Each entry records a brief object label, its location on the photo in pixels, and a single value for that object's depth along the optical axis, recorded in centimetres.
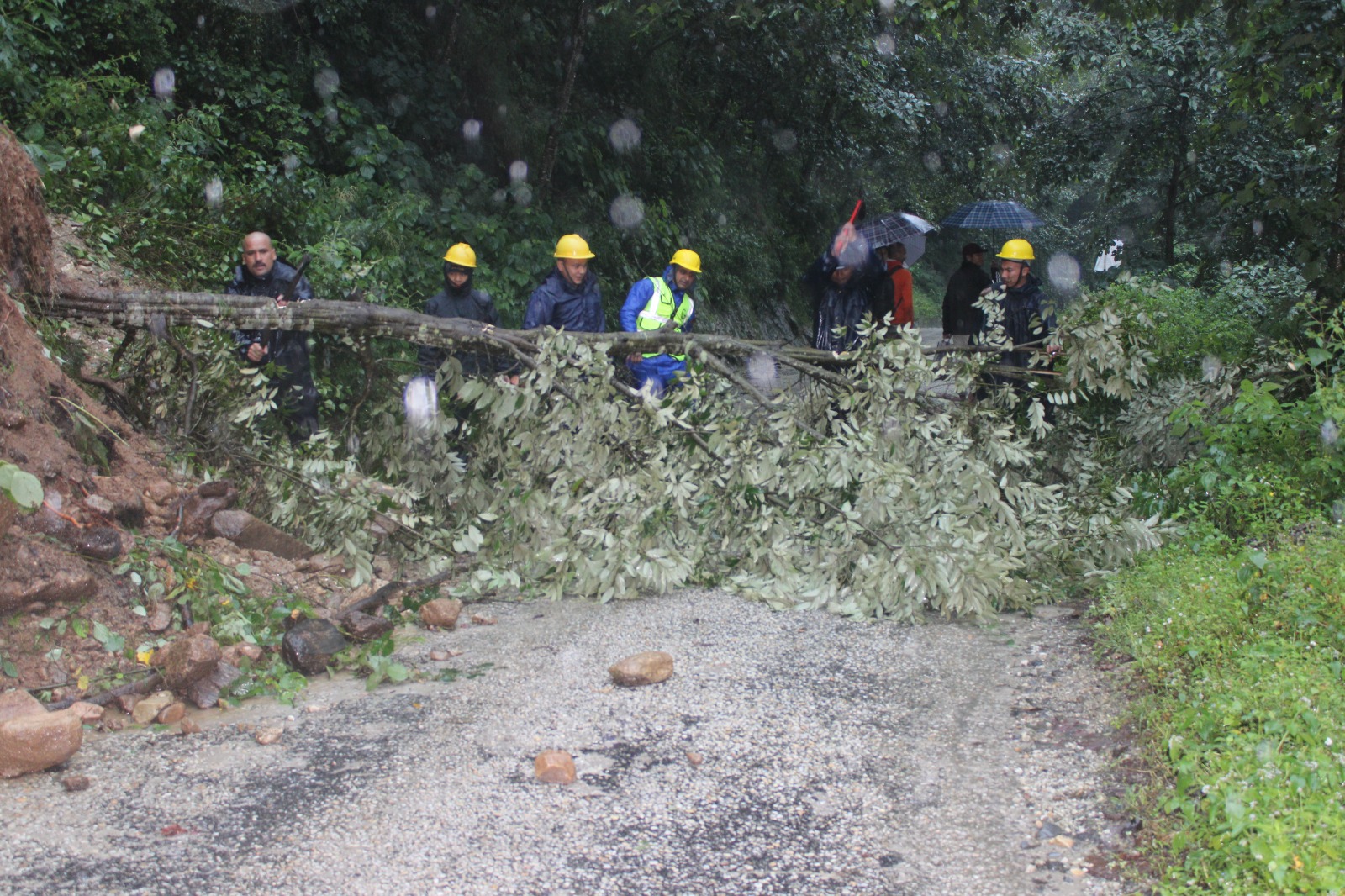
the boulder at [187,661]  375
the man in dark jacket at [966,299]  767
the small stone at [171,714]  363
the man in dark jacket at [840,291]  709
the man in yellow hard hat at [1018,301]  628
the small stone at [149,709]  362
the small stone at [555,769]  322
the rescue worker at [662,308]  665
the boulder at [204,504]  474
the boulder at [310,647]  409
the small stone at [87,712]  354
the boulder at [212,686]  376
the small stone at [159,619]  407
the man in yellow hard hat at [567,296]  639
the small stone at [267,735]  348
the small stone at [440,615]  464
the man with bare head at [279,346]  589
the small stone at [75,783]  312
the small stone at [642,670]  393
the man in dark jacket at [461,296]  635
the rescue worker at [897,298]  763
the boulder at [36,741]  310
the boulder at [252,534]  479
